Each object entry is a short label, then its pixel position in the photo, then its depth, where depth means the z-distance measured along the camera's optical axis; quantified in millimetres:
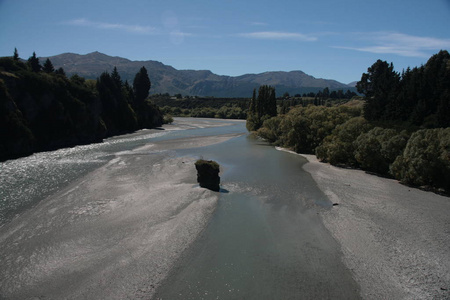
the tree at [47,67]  91425
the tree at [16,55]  76500
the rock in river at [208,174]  30938
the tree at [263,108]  85500
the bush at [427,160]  29141
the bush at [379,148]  35688
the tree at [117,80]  101688
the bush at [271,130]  70000
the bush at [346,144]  43250
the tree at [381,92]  60250
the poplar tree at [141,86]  113625
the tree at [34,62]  80900
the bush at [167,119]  133100
